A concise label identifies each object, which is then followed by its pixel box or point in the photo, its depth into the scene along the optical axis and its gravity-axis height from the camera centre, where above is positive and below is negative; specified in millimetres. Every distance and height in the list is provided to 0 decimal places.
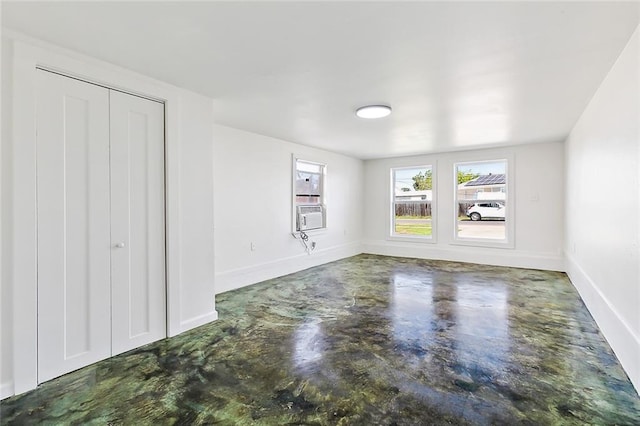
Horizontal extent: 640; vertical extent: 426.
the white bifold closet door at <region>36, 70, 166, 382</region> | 2205 -75
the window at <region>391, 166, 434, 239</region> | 7016 +239
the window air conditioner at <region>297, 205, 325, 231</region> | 5785 -86
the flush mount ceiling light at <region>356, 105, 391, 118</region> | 3488 +1142
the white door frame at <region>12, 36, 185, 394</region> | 2047 +102
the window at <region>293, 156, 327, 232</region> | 5734 +332
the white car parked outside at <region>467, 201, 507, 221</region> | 6254 +19
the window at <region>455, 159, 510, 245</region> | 6199 +206
